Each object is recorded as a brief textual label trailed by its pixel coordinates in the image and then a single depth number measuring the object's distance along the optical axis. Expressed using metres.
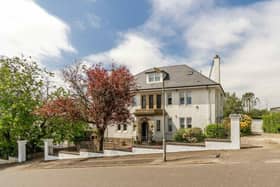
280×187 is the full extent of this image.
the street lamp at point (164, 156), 10.90
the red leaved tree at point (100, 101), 13.96
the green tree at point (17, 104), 16.80
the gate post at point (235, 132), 12.44
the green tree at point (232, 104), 38.46
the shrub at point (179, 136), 19.10
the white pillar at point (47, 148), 15.53
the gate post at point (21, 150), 16.04
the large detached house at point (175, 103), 20.96
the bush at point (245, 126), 19.69
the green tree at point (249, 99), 50.50
